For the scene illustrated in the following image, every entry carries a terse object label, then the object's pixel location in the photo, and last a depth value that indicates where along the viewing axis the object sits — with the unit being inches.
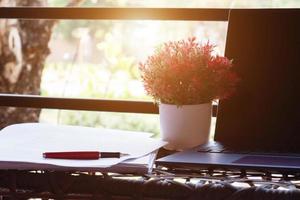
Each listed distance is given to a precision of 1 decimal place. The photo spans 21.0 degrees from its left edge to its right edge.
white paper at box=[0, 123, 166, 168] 55.7
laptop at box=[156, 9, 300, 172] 66.7
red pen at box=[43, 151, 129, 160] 56.1
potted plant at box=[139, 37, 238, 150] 64.2
